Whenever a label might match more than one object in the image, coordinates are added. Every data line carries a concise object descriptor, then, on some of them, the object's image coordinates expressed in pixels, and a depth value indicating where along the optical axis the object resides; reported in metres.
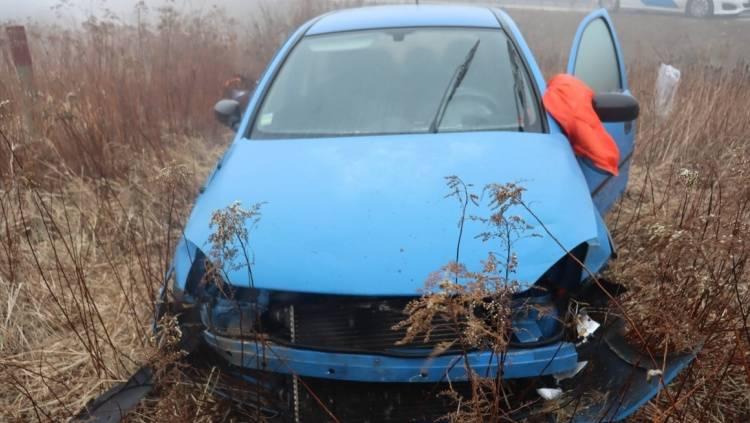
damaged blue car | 1.72
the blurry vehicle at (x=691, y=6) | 9.55
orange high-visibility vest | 2.66
